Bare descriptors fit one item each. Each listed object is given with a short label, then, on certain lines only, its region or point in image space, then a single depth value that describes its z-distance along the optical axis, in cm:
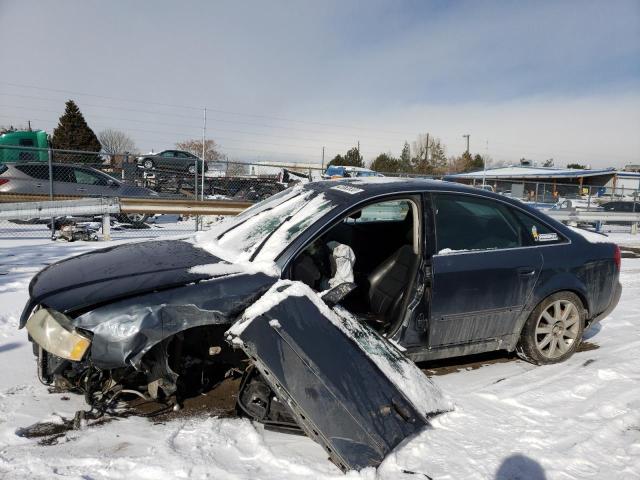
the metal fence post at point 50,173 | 1074
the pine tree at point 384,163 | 4459
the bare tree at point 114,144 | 4690
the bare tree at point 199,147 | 4540
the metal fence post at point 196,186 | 1264
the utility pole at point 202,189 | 1279
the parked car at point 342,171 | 1748
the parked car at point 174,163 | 1499
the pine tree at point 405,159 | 5064
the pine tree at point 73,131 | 3462
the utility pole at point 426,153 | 5516
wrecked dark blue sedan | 263
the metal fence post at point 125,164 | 1409
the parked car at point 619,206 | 1981
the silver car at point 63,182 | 1123
